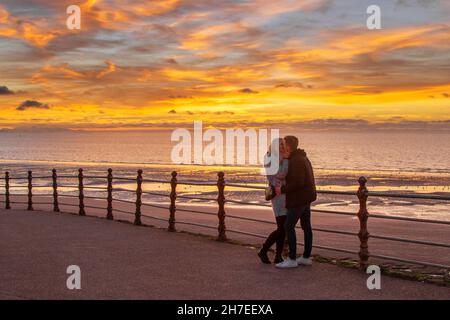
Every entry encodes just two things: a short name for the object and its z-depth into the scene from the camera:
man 9.32
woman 9.47
